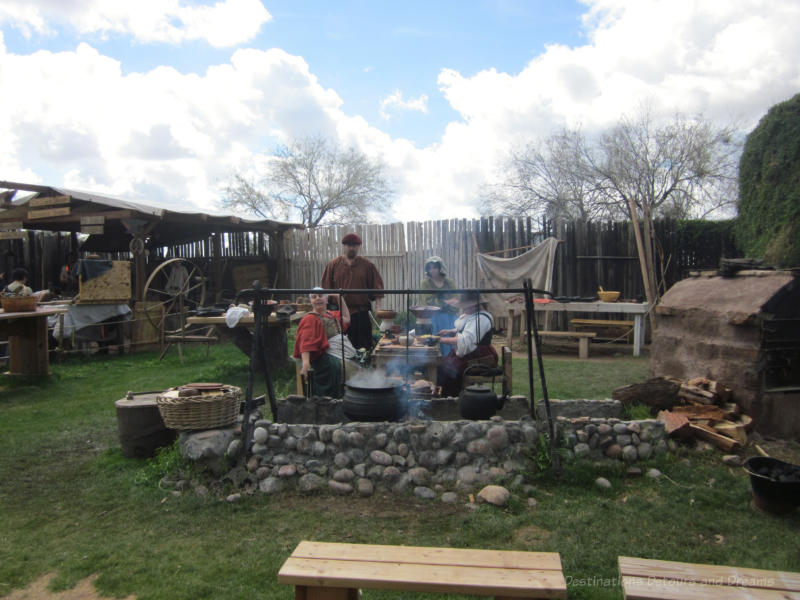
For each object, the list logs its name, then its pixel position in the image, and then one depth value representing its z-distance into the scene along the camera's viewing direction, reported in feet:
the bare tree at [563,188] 61.62
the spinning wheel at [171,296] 30.27
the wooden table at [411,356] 16.52
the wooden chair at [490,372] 14.34
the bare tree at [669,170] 57.98
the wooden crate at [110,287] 28.32
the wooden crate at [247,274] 40.78
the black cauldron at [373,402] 12.63
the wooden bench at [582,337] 27.70
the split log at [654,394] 15.26
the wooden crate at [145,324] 30.12
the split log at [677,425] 13.16
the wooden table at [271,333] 21.29
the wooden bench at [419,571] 5.97
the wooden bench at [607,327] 30.73
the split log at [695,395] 14.62
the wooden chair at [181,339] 26.41
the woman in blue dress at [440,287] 19.62
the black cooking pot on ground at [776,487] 10.05
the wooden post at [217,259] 39.78
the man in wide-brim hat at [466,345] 15.55
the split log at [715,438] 12.95
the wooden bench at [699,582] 5.76
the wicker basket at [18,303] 21.70
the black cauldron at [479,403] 13.00
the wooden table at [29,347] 22.91
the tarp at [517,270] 31.50
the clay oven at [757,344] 14.34
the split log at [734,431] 13.38
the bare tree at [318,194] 76.13
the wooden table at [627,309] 27.85
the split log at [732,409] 14.21
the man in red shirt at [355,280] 18.97
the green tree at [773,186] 23.50
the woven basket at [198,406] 12.12
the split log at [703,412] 14.00
